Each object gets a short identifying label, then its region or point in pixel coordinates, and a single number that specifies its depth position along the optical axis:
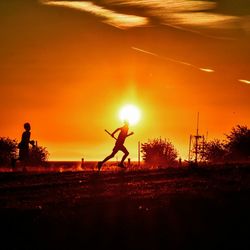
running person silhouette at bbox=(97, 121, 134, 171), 33.28
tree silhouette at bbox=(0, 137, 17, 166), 85.69
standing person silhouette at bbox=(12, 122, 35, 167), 34.41
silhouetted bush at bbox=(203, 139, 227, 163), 82.75
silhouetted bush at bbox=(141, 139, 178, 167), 94.00
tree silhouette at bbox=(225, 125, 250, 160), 74.88
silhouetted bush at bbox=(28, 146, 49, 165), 85.79
